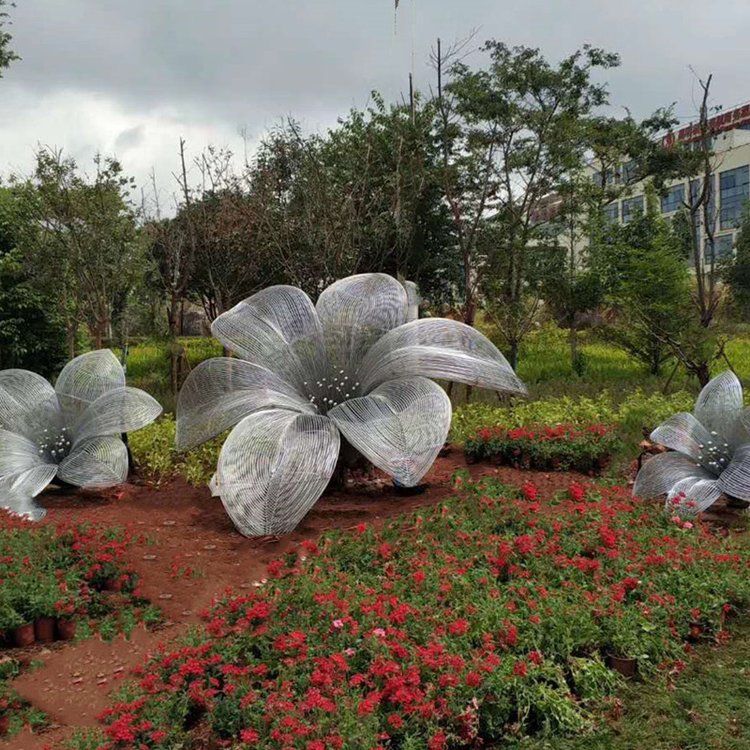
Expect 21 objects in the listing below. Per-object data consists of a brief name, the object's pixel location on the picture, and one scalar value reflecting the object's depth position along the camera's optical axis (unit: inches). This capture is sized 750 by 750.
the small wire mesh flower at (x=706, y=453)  203.6
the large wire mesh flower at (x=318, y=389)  193.2
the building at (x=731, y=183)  1513.3
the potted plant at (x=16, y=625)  147.6
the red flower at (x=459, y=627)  125.1
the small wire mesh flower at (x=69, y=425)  244.1
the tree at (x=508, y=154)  469.1
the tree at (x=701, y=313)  391.9
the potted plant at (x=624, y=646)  129.5
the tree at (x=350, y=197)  436.8
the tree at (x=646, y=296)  451.5
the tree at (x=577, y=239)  566.3
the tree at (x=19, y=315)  474.3
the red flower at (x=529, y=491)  201.6
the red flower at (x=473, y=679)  112.3
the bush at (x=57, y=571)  152.4
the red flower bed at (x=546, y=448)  250.4
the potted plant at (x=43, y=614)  151.7
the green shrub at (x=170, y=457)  264.9
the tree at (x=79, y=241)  439.5
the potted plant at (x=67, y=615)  152.2
